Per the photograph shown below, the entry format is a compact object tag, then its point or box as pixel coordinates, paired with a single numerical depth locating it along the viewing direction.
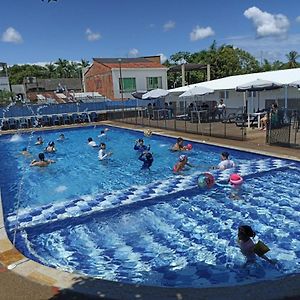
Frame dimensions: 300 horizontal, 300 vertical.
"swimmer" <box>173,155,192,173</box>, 12.17
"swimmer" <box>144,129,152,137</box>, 19.66
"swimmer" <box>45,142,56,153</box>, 17.39
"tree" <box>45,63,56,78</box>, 89.62
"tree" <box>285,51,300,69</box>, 61.44
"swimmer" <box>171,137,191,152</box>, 15.65
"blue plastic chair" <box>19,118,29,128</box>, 27.87
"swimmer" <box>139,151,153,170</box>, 12.68
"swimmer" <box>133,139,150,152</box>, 15.76
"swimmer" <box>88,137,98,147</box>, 18.80
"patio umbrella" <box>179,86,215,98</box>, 22.39
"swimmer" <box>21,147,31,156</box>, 17.89
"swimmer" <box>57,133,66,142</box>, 21.86
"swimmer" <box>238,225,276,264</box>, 5.80
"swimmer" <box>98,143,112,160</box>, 15.10
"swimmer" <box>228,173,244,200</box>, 9.52
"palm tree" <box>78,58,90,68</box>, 90.00
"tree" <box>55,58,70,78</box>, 89.44
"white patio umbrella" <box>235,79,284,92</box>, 18.03
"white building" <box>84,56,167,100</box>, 43.56
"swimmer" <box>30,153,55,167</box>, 14.53
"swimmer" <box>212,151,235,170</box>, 11.20
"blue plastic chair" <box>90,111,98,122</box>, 30.78
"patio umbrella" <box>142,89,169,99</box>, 26.02
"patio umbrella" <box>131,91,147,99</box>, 29.78
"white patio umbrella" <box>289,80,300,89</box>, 17.78
